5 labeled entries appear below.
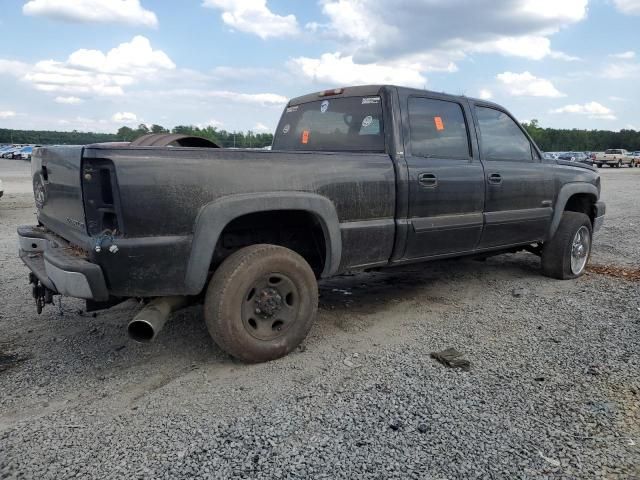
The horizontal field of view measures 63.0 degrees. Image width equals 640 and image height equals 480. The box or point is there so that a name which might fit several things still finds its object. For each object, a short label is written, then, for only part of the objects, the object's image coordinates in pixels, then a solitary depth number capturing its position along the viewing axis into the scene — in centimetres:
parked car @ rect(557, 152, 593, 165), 4409
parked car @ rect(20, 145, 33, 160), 4990
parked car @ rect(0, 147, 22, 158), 5193
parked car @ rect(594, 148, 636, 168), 4841
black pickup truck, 291
